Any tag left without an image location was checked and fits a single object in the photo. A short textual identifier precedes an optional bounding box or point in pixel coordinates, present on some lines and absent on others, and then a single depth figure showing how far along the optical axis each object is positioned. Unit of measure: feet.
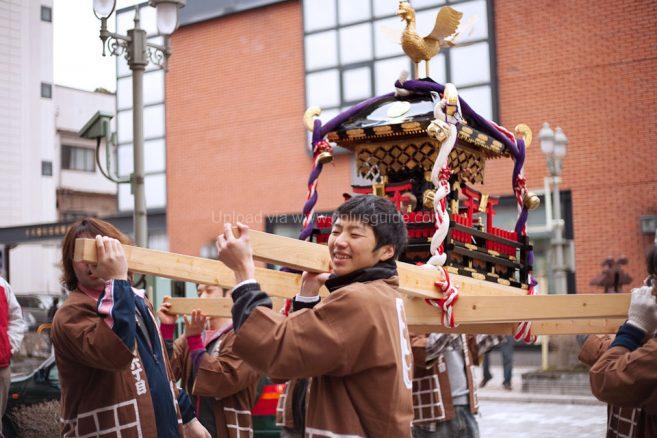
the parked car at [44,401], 21.72
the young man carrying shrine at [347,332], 8.90
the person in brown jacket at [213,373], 16.52
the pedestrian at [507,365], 47.19
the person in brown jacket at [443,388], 19.40
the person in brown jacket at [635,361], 10.21
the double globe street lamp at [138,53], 26.45
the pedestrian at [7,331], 20.43
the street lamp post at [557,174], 45.02
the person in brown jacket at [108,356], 10.10
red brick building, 44.09
